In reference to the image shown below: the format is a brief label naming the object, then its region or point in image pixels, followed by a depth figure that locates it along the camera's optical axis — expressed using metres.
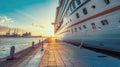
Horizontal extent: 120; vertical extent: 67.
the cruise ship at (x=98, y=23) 3.43
